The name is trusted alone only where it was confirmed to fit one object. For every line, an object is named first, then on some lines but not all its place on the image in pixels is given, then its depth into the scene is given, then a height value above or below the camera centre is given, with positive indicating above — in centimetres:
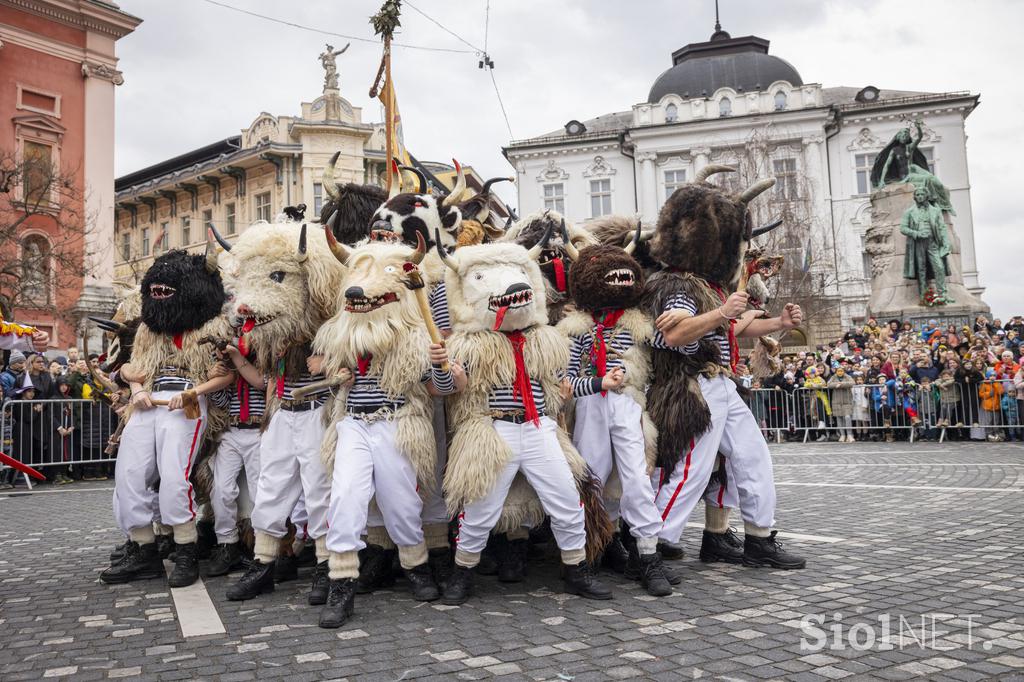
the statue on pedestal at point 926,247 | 1722 +302
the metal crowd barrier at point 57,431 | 1120 -26
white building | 4178 +1397
